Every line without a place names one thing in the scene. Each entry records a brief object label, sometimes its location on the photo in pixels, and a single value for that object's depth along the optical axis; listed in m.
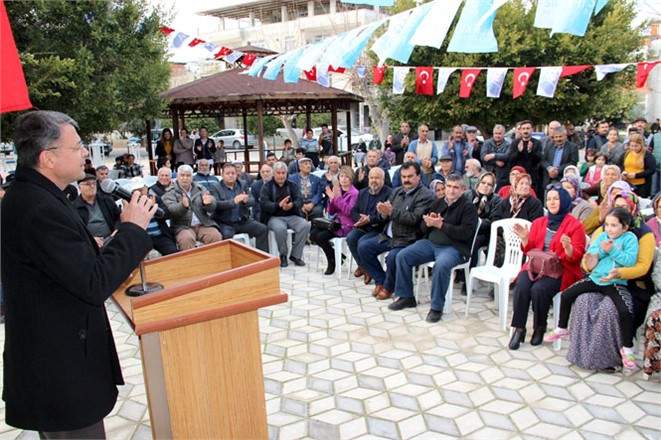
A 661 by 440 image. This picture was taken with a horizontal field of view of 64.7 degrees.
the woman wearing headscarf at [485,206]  5.47
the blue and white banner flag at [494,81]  8.74
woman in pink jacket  6.25
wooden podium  2.04
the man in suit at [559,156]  7.36
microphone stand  2.39
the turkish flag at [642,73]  8.31
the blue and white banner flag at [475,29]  4.92
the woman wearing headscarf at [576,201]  5.07
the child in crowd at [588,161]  8.77
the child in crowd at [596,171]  7.43
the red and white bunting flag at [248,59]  11.21
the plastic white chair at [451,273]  4.93
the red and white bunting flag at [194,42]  10.38
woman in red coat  4.14
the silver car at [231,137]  27.06
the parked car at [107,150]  28.79
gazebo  12.53
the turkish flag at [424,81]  9.79
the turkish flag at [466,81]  9.14
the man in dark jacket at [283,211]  6.90
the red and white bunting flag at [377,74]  9.70
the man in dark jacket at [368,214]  5.82
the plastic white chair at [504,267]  4.55
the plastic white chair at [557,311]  4.11
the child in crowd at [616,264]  3.67
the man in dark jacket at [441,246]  4.81
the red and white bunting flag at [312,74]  10.75
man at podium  1.70
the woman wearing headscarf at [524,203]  5.06
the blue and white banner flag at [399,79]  9.27
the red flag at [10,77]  2.68
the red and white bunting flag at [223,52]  11.22
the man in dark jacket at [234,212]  6.69
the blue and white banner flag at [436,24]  5.24
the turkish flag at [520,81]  8.81
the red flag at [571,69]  8.28
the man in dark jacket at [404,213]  5.28
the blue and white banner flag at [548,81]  8.52
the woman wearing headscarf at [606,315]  3.68
